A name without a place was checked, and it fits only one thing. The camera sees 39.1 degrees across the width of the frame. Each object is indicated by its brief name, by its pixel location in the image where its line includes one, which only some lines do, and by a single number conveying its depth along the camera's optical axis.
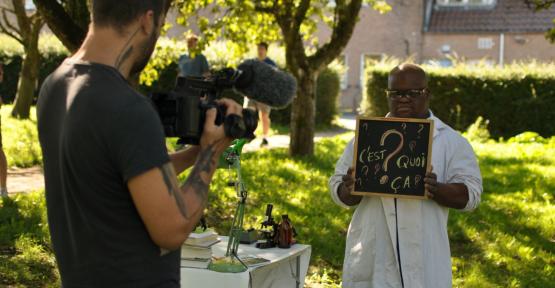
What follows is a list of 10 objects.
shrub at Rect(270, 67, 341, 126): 21.78
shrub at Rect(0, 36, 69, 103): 24.73
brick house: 32.59
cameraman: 2.30
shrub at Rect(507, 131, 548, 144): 16.90
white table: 4.37
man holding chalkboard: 4.05
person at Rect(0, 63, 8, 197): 8.81
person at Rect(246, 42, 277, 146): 14.26
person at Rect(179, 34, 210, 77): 13.66
